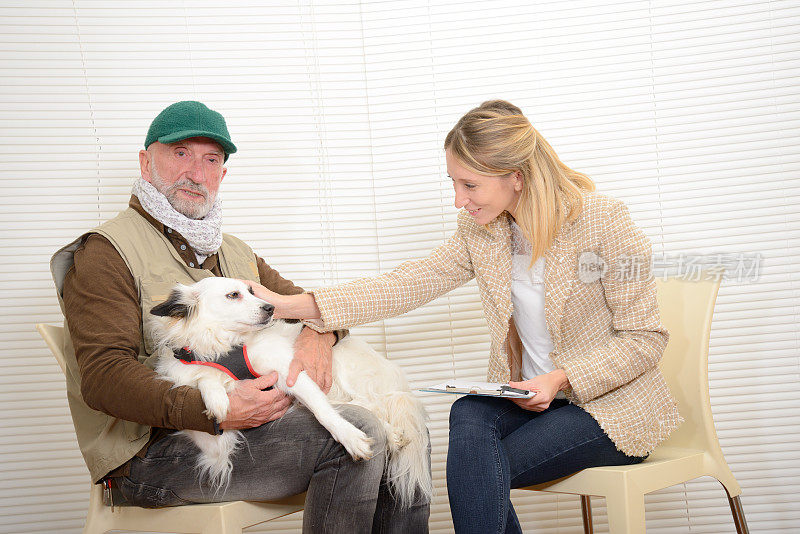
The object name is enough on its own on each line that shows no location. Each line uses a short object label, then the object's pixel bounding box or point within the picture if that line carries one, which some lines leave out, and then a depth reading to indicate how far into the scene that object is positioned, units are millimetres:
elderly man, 1505
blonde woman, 1590
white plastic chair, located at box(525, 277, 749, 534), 1554
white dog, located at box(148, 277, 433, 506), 1545
